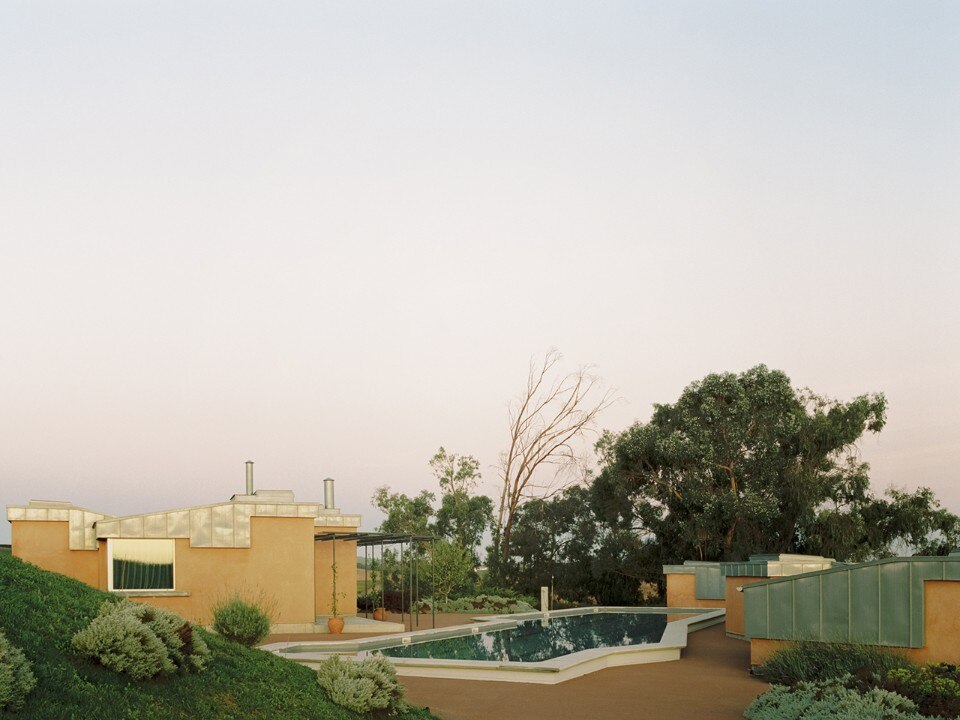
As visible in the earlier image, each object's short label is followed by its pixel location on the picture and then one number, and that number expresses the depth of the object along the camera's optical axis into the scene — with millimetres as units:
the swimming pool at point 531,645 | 14016
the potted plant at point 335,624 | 20844
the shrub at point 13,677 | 6816
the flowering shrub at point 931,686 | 9930
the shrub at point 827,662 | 11922
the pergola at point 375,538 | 22750
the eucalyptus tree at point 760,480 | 31266
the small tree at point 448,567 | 30031
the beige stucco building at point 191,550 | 20609
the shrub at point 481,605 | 29967
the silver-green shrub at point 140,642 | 8070
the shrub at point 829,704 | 9586
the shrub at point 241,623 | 13781
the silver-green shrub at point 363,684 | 9570
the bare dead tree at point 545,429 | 37688
